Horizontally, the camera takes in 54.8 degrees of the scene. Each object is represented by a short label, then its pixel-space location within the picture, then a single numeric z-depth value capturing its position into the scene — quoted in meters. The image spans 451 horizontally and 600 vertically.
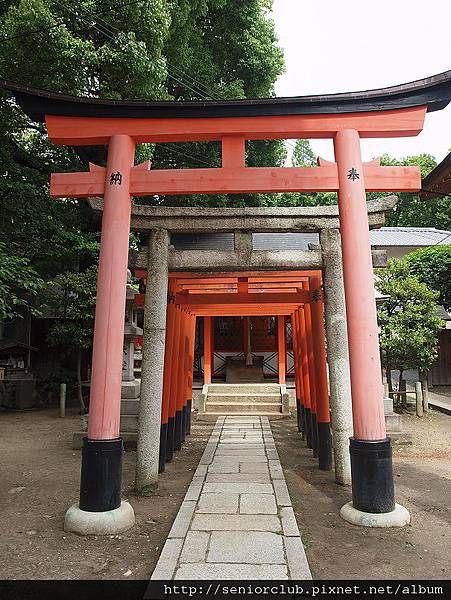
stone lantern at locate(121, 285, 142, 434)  9.23
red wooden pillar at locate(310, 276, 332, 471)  7.50
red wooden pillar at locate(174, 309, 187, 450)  9.04
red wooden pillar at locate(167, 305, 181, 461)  8.14
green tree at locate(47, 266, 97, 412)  13.71
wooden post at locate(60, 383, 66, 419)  13.81
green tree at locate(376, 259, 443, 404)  12.95
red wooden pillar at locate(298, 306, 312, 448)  9.27
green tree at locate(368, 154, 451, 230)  31.17
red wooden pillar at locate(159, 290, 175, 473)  7.24
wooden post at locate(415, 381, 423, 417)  12.63
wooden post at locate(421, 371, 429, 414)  13.44
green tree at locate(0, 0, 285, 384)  10.30
